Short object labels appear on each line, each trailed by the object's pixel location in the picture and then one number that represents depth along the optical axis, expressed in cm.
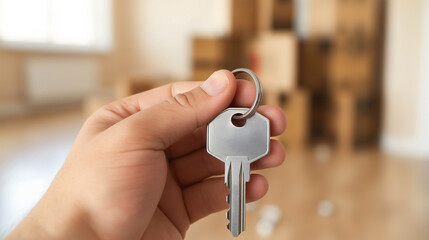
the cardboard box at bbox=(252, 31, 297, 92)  242
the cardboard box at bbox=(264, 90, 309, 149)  248
